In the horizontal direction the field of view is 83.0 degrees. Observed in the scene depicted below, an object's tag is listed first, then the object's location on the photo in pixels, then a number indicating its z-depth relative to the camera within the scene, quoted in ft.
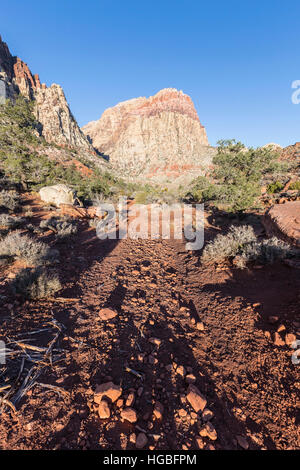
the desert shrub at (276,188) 46.73
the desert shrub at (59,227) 19.00
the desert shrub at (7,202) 24.43
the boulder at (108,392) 5.17
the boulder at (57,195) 33.71
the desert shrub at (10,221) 17.95
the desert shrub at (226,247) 14.24
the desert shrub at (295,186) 41.83
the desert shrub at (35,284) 9.26
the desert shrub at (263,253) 12.56
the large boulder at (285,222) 17.75
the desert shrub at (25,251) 12.39
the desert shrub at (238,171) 33.96
